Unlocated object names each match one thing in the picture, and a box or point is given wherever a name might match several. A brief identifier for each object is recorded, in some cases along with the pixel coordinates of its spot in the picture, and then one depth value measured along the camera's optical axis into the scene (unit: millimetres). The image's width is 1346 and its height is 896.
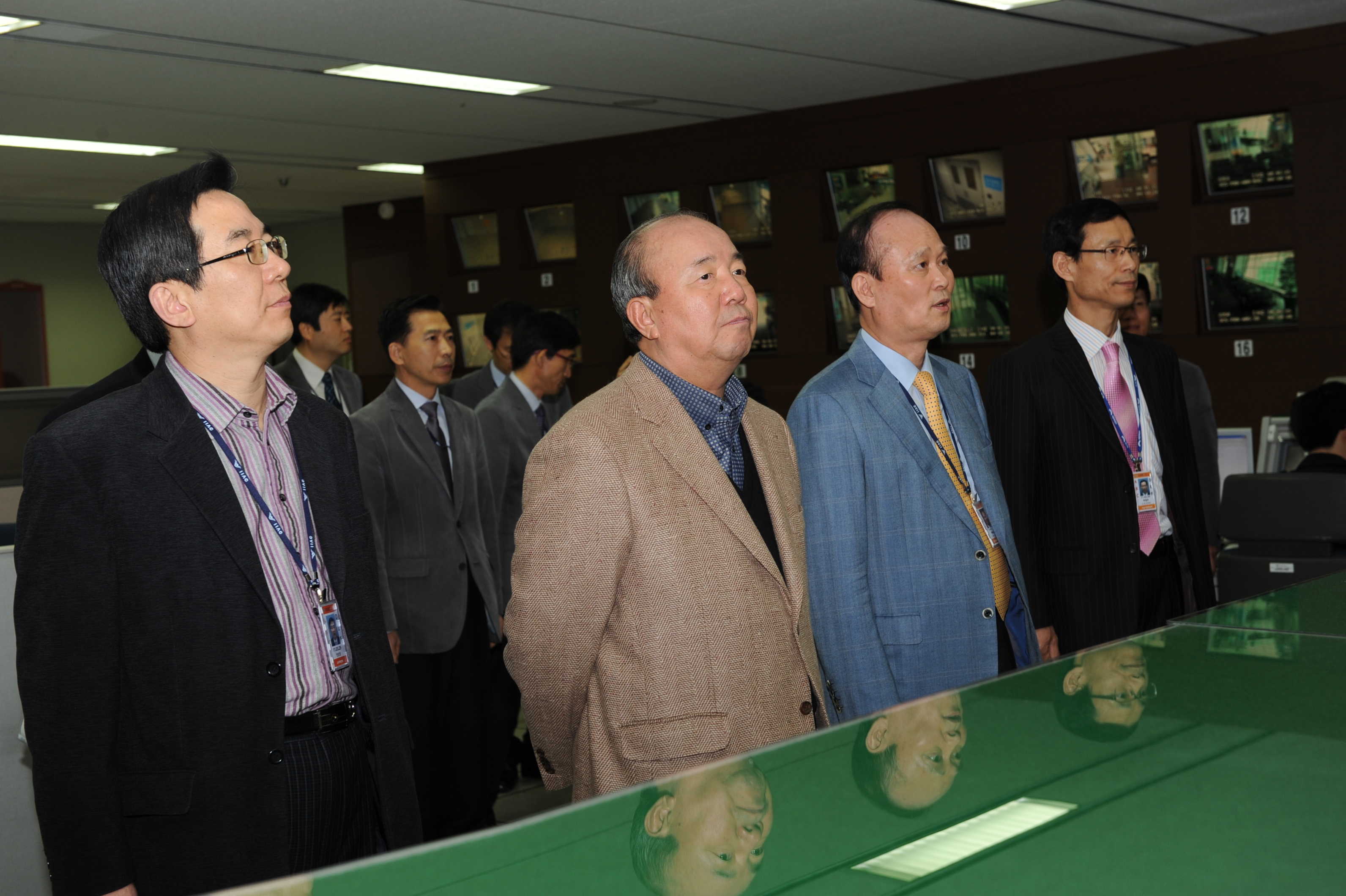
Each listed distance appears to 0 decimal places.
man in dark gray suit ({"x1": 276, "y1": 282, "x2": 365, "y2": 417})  5633
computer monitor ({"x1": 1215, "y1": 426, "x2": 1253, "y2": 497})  6566
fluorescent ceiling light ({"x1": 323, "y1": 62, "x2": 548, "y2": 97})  6434
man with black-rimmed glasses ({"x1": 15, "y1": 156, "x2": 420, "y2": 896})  1666
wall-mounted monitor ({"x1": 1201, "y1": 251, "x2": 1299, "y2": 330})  6676
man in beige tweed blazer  1995
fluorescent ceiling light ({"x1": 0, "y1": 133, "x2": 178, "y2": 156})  8102
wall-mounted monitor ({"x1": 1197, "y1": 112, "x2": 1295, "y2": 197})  6570
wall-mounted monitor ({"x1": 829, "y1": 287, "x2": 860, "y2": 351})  8234
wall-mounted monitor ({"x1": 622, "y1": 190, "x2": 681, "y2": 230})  8891
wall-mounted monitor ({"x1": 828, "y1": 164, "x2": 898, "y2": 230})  7953
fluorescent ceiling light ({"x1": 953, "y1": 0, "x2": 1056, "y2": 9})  5492
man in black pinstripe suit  3078
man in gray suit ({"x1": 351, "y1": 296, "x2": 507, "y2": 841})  4059
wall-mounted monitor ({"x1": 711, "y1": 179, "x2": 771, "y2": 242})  8531
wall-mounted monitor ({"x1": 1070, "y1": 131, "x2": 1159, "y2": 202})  7004
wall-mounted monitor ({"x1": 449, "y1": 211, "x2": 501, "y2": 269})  9961
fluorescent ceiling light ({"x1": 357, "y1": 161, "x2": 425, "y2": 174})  9969
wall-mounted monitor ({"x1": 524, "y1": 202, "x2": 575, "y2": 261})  9516
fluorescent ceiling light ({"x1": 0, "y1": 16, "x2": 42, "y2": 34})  5098
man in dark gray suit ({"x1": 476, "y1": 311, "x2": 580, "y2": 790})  4980
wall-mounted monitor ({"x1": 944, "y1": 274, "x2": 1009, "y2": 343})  7648
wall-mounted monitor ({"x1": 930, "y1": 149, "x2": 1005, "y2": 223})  7555
